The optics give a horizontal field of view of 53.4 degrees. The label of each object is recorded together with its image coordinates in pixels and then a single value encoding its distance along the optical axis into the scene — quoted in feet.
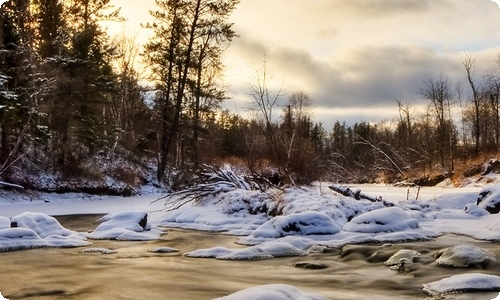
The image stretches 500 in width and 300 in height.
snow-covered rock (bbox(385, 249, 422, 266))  23.26
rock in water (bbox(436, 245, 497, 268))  21.76
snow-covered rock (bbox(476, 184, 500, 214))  38.47
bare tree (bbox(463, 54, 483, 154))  108.42
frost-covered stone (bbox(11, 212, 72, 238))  32.71
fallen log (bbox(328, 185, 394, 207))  44.96
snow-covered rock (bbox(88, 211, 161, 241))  34.04
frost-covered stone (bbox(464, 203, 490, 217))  38.34
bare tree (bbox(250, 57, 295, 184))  48.08
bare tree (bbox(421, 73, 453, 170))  127.96
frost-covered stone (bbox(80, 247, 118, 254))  27.82
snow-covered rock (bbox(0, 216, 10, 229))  32.27
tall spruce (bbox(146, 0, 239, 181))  86.43
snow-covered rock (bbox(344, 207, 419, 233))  33.09
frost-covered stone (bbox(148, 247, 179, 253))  28.47
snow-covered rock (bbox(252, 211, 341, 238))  32.99
